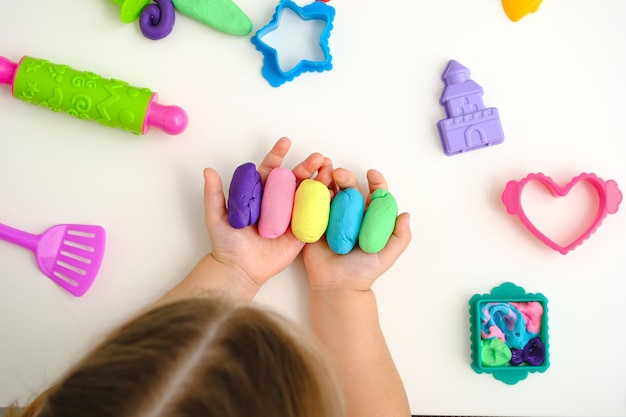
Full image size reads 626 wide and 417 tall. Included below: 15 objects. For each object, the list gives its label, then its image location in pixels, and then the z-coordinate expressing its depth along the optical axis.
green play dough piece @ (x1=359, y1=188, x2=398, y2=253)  0.64
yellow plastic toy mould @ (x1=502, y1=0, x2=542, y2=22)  0.71
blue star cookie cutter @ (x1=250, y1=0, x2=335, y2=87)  0.70
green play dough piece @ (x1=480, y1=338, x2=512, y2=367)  0.68
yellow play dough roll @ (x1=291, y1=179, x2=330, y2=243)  0.64
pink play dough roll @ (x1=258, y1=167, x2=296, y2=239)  0.65
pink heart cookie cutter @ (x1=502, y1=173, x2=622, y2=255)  0.69
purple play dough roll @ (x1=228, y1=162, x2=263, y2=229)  0.64
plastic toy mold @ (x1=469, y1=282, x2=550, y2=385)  0.68
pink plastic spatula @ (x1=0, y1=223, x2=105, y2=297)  0.69
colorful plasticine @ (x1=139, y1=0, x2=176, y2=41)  0.71
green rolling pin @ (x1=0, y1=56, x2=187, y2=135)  0.67
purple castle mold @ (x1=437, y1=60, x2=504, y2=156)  0.70
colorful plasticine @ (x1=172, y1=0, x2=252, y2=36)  0.71
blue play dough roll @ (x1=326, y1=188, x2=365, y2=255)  0.65
